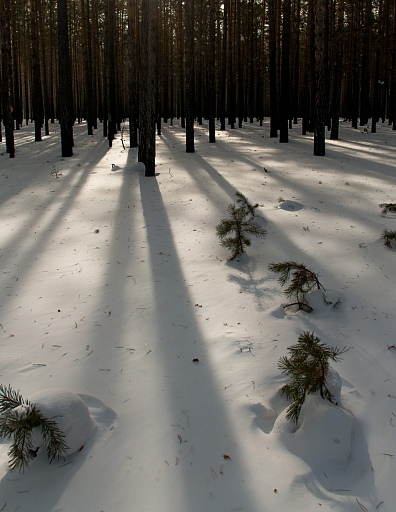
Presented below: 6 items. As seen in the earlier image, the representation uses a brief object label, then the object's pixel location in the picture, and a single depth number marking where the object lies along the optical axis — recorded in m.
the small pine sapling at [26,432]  2.10
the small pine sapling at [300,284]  3.60
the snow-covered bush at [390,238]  4.79
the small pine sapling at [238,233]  4.74
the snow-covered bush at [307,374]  2.35
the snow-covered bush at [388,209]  5.75
